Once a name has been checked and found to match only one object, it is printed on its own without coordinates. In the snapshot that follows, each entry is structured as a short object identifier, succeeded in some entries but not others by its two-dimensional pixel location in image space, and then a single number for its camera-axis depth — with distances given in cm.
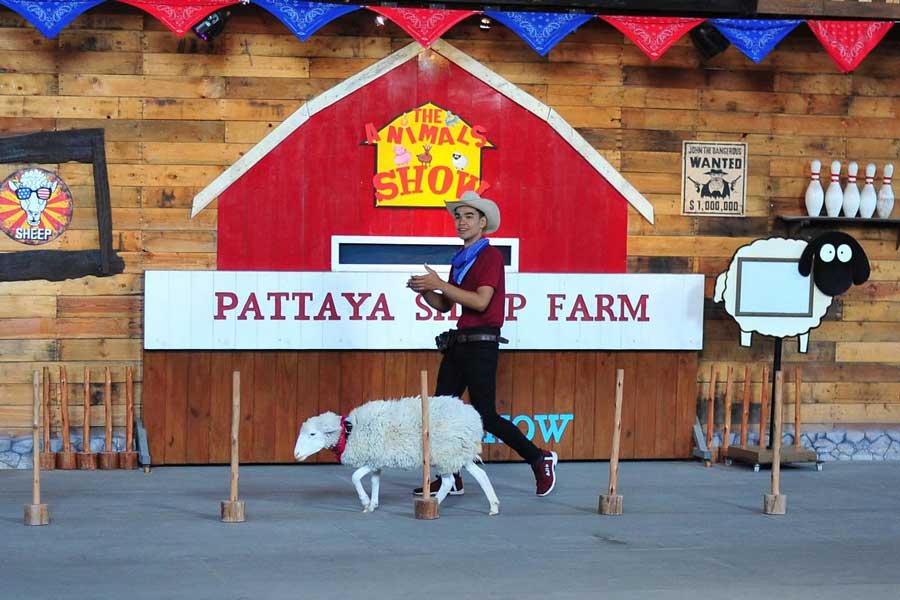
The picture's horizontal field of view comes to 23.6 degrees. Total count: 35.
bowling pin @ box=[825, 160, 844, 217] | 1678
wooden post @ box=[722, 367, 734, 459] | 1682
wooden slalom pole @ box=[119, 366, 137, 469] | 1525
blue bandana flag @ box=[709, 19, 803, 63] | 1573
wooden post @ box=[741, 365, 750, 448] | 1676
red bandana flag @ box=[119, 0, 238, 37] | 1443
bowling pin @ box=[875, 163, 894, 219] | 1700
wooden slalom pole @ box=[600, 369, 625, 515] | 1267
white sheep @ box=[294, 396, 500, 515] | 1260
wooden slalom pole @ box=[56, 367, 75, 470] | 1507
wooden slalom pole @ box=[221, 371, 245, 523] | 1195
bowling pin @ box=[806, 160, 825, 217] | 1680
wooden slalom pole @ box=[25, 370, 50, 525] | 1180
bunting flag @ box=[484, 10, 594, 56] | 1540
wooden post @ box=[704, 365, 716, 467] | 1677
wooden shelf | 1681
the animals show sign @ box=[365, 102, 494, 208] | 1591
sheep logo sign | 1512
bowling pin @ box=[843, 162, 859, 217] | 1690
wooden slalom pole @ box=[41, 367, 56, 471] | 1508
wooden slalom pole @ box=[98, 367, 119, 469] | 1513
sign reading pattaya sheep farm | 1540
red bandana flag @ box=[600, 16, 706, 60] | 1565
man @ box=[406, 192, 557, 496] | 1337
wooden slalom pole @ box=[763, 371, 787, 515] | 1318
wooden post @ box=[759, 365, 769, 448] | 1660
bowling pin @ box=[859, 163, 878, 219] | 1692
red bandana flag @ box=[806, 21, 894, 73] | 1596
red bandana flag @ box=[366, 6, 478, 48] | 1488
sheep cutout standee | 1615
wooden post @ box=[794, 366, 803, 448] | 1662
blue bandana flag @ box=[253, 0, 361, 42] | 1488
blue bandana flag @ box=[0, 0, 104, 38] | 1430
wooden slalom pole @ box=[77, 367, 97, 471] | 1518
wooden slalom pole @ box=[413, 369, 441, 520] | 1225
